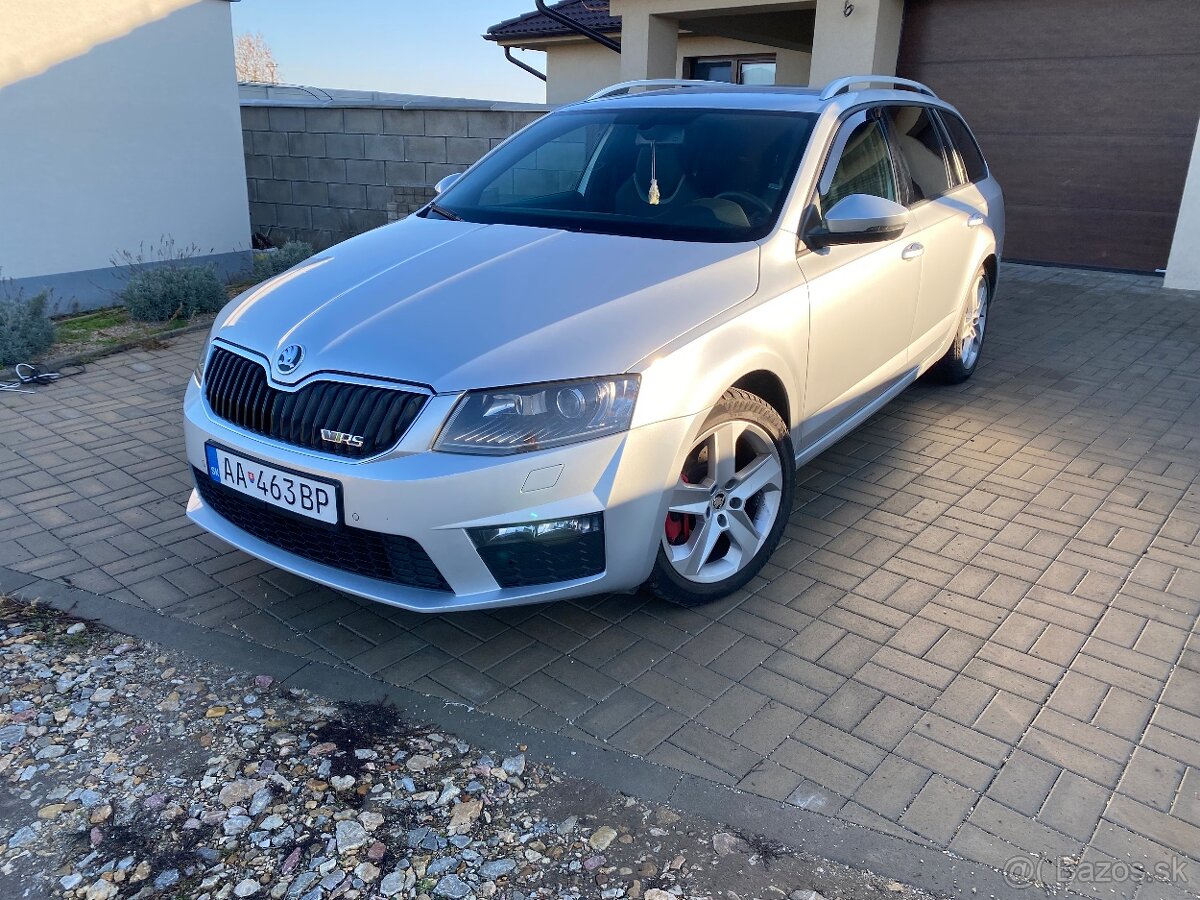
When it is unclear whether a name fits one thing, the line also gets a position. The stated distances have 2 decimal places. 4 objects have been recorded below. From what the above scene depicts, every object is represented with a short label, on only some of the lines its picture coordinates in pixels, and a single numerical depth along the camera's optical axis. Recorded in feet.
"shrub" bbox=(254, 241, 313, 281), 29.43
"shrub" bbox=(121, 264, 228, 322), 25.11
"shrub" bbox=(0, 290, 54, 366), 20.49
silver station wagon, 9.05
